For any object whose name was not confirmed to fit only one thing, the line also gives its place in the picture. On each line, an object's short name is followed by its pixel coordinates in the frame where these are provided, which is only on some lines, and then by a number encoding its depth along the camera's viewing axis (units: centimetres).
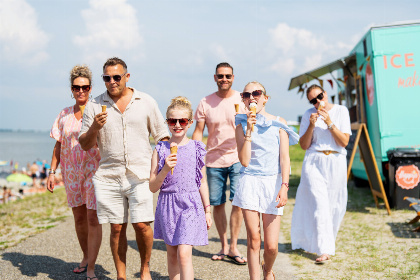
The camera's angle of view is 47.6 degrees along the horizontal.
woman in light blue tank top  403
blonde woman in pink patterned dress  484
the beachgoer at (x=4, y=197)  2059
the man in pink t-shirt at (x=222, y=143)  568
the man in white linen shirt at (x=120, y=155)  438
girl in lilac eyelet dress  370
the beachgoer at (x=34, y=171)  3423
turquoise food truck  931
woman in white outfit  564
